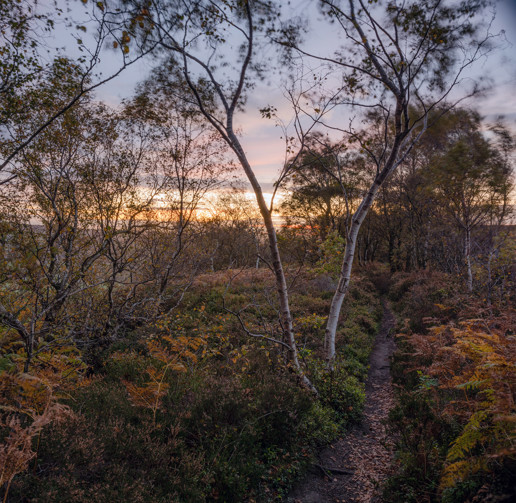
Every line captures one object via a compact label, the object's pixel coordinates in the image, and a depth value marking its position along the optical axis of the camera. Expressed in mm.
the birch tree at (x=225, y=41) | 4818
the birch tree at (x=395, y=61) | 5797
